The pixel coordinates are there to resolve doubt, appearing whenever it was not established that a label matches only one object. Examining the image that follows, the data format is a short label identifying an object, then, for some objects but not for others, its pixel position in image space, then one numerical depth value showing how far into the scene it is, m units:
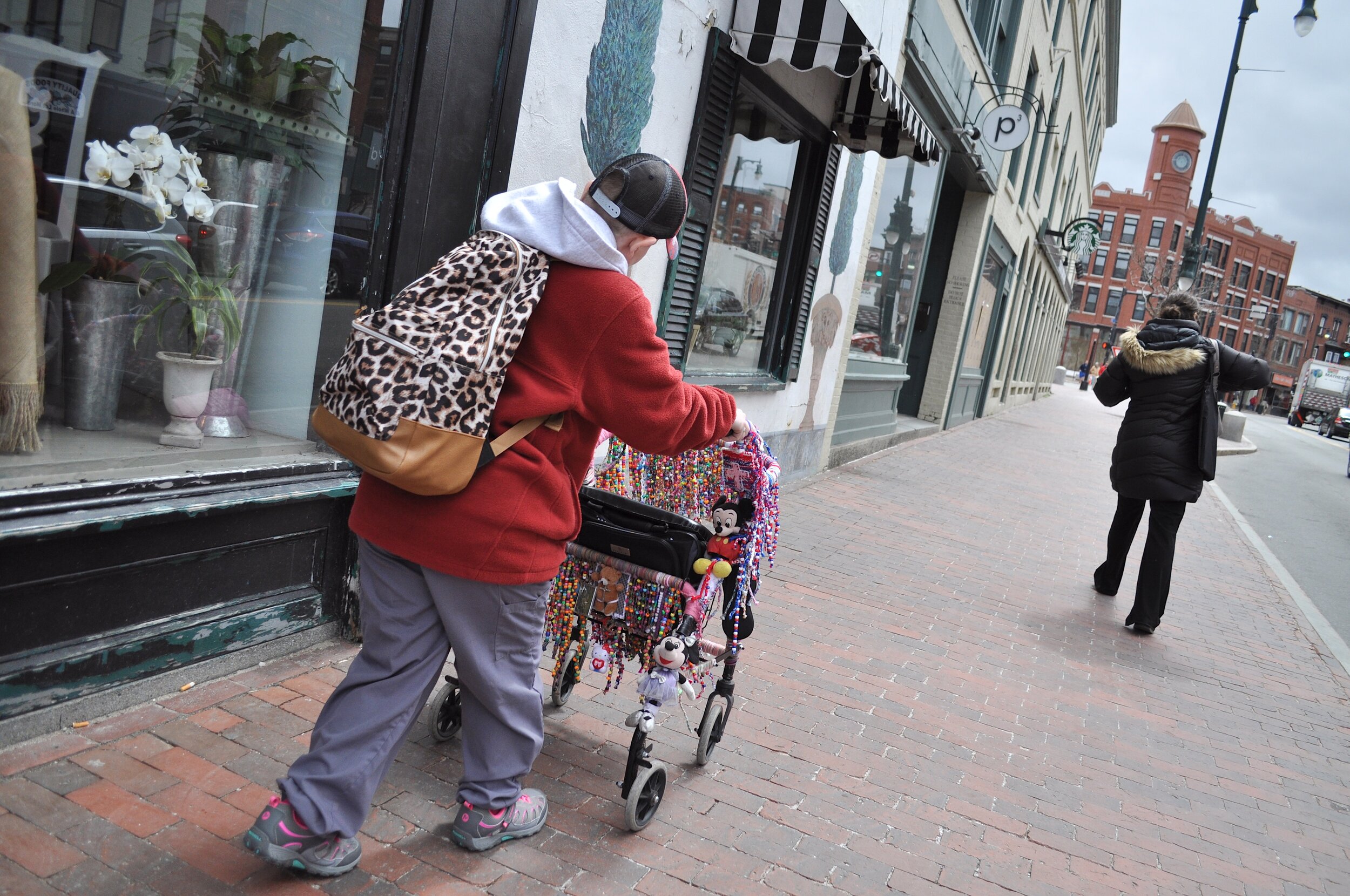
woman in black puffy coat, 6.34
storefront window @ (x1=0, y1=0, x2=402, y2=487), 3.01
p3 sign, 12.53
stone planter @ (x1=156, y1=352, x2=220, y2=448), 3.56
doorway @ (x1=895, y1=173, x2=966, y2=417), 16.20
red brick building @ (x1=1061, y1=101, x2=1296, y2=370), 79.12
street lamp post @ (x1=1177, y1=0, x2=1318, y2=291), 19.33
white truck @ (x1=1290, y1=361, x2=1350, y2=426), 49.72
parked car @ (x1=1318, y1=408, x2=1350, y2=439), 43.88
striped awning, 5.76
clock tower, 80.06
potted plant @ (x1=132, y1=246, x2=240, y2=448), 3.52
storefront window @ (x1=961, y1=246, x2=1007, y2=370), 18.25
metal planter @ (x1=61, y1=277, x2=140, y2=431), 3.22
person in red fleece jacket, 2.42
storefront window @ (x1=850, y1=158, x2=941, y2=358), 11.90
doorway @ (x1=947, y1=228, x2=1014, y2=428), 18.19
